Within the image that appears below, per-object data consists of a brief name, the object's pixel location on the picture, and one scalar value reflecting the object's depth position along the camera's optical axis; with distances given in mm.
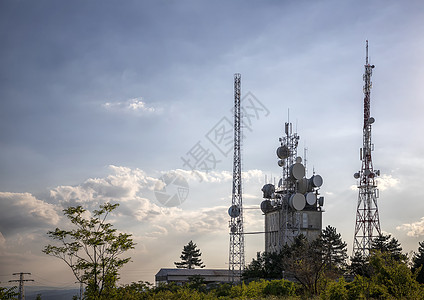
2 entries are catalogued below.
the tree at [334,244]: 61059
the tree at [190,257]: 85938
